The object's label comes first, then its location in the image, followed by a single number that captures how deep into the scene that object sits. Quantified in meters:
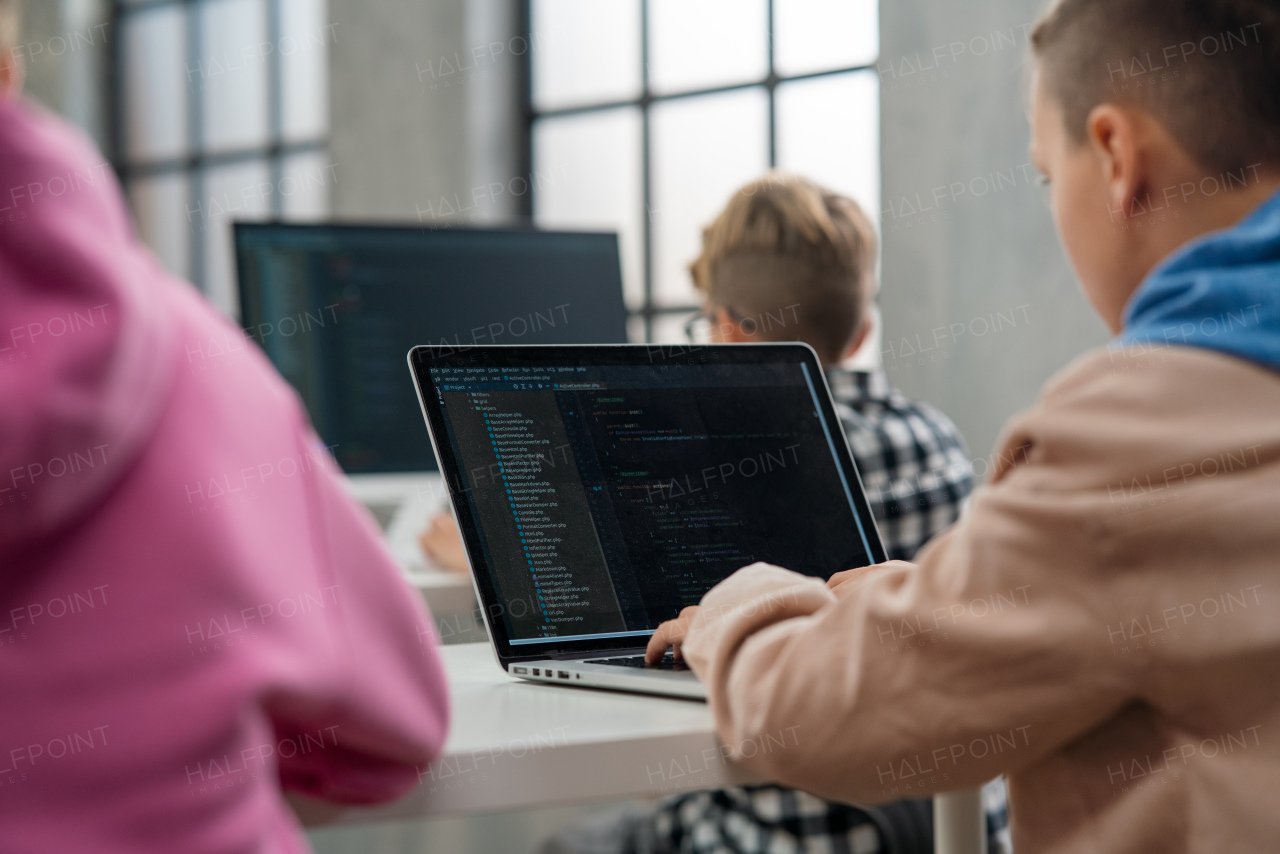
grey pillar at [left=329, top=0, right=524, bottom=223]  3.17
